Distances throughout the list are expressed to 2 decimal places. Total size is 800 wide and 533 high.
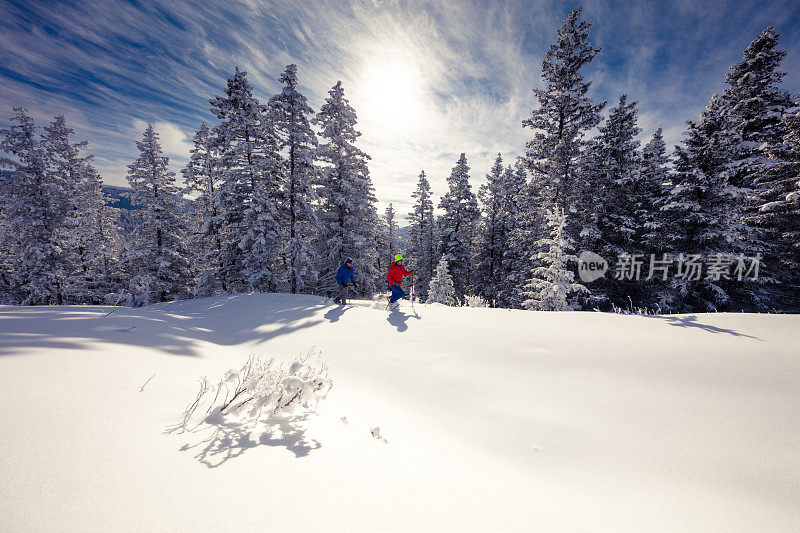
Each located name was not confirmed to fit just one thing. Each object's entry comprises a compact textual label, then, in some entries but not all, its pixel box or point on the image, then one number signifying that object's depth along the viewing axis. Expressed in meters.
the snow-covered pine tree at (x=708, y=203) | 15.67
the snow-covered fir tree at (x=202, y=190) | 20.34
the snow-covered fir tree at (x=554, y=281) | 12.70
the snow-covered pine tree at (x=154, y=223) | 18.41
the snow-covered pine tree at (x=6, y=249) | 17.86
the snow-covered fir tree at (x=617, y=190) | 18.89
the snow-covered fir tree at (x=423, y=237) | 34.09
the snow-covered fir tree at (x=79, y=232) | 19.27
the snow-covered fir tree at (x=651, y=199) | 17.72
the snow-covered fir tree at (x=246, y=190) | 16.36
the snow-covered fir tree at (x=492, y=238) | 27.92
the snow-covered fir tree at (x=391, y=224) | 46.59
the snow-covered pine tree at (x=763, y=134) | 16.38
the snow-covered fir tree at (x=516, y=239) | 20.12
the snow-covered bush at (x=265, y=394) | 2.73
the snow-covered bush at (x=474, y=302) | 15.01
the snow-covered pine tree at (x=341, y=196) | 18.70
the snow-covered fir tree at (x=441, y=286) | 20.48
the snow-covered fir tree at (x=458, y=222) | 29.00
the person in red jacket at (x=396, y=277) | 9.88
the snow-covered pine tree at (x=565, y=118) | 16.11
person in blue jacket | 10.02
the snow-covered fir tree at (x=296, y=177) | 17.14
